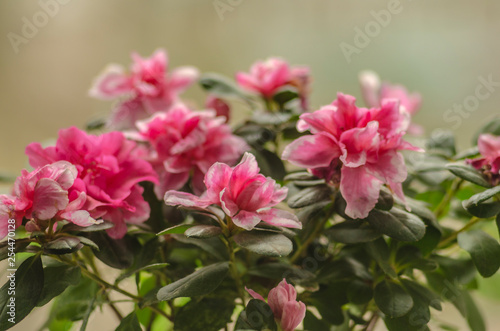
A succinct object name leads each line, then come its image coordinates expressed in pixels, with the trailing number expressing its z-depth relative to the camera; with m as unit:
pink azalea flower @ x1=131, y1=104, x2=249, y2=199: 0.96
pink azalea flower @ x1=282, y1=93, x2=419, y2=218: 0.91
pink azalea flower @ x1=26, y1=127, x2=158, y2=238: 0.92
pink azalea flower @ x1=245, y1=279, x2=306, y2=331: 0.89
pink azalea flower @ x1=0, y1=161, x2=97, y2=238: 0.90
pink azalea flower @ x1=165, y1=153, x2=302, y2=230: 0.90
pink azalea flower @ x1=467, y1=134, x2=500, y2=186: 0.94
